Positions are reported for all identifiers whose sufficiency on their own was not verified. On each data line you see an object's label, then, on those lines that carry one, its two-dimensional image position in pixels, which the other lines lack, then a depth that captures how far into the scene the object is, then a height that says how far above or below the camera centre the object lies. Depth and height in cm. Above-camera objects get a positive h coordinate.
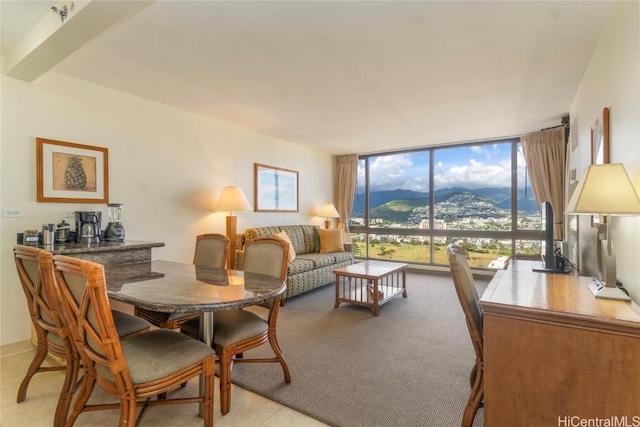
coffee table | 364 -101
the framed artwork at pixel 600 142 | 200 +48
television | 237 -30
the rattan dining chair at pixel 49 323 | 167 -67
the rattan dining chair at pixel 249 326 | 182 -73
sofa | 422 -71
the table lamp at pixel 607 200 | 140 +5
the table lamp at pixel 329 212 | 623 -1
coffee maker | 281 -14
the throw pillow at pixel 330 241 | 546 -52
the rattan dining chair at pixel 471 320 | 155 -55
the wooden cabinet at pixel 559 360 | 118 -60
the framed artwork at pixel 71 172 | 278 +38
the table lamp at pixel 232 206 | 405 +8
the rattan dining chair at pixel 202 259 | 226 -41
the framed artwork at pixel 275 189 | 500 +39
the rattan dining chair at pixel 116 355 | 131 -70
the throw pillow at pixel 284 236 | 409 -35
